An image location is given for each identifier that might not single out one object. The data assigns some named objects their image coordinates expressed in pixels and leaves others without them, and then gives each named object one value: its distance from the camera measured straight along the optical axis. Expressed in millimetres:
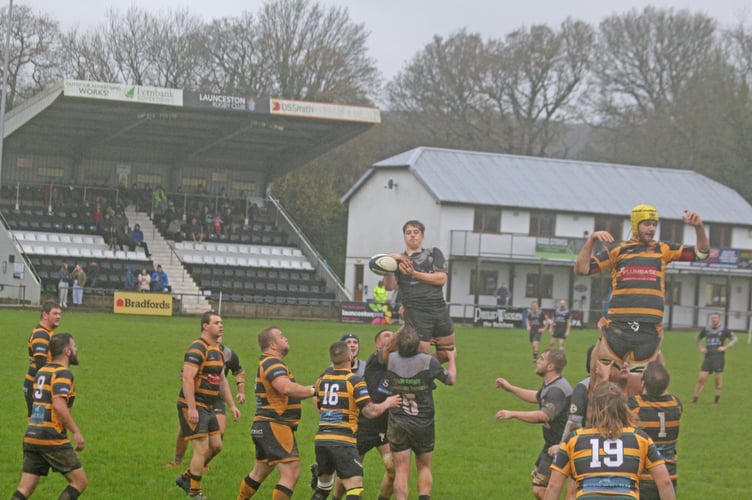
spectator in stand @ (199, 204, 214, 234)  52631
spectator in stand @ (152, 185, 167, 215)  52612
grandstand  45188
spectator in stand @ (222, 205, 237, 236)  52844
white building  54906
